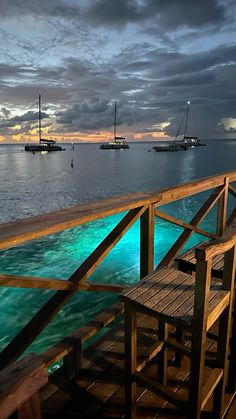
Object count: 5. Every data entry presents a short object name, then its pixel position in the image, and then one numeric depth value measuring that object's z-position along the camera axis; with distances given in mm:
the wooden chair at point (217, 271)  2605
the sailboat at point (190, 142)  167375
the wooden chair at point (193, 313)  1858
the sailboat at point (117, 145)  150825
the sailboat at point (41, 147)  139375
